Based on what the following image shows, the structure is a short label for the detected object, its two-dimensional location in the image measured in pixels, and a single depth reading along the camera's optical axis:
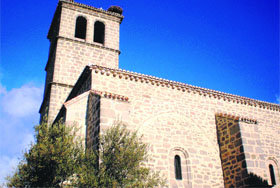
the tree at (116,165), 8.06
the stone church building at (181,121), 11.17
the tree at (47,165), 8.32
